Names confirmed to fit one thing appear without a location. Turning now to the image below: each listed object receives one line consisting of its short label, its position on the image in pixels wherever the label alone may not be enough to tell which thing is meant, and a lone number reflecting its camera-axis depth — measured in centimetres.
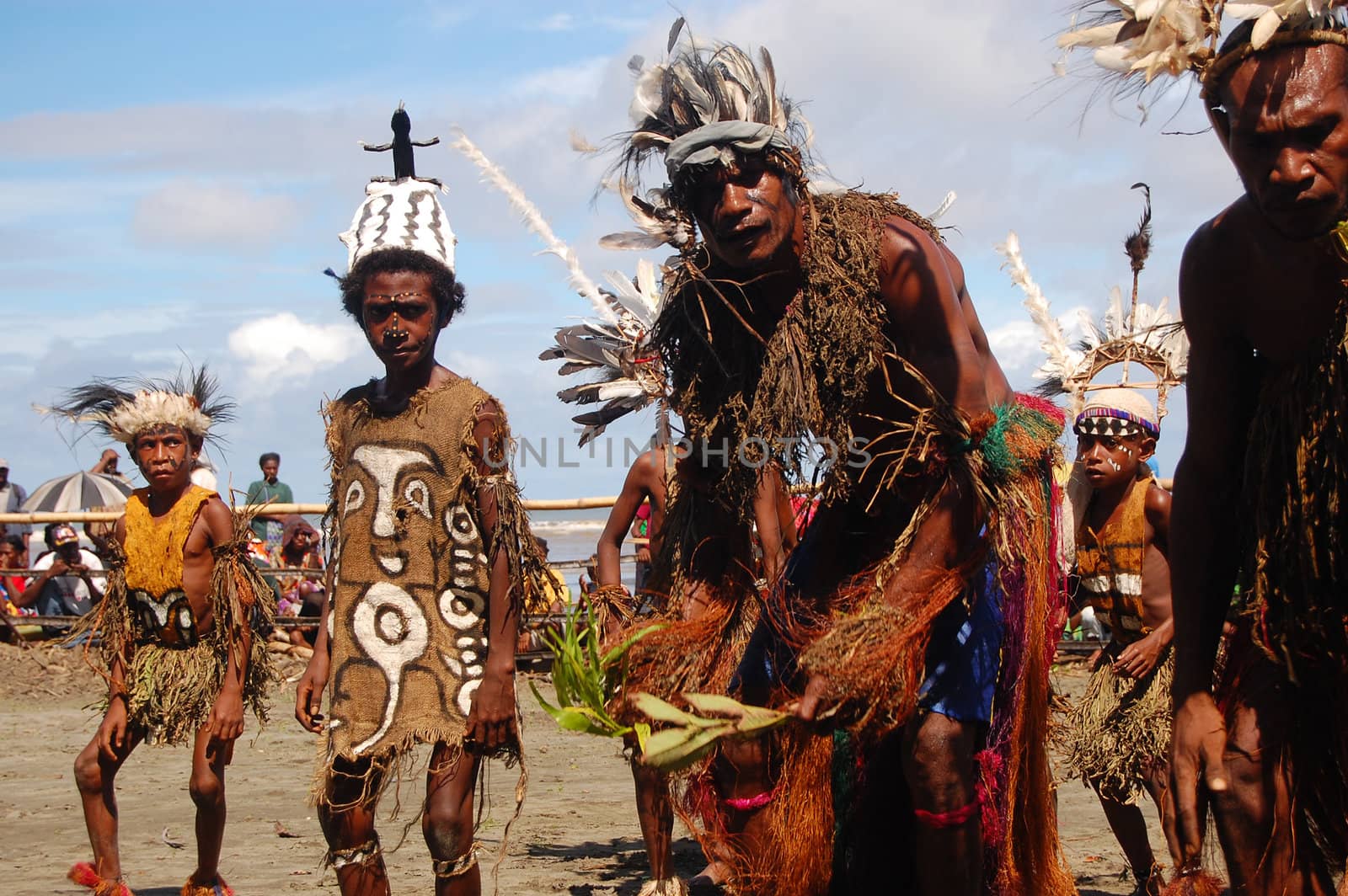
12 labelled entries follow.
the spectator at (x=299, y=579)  1259
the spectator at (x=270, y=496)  1389
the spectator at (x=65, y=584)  1274
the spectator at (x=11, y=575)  1295
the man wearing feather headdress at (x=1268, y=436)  262
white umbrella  1472
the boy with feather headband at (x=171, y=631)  572
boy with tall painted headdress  451
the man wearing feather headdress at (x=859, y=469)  345
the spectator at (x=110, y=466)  1438
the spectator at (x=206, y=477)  914
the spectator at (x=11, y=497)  1448
